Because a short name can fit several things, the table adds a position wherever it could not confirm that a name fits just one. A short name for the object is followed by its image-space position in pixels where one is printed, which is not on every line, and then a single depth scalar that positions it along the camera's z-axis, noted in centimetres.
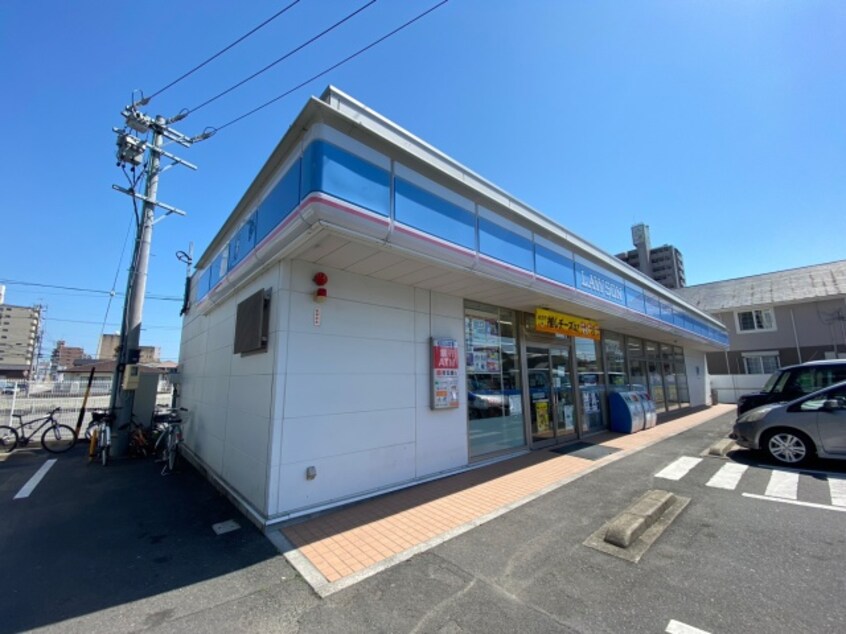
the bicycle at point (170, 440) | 702
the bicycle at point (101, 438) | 768
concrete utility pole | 869
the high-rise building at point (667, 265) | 7631
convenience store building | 410
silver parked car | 594
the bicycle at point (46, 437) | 905
